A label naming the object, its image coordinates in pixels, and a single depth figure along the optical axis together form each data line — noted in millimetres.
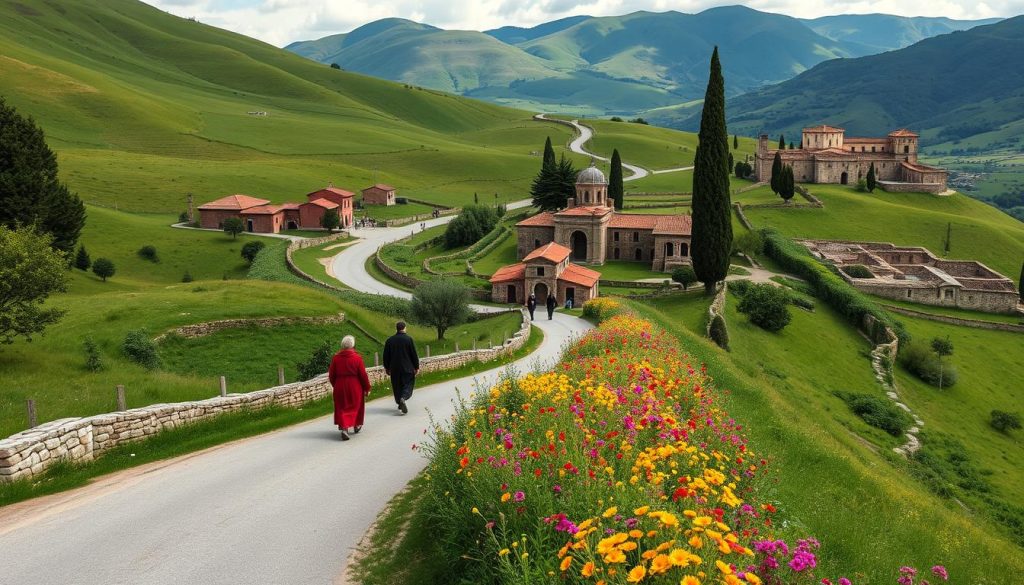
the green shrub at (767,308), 51938
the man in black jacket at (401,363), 17484
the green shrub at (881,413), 40781
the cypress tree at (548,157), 93431
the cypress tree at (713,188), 50938
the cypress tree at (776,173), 95744
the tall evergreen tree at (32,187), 43250
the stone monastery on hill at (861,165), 110125
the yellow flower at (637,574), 5566
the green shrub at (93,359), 23514
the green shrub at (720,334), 43031
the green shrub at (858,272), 71812
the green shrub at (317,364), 29411
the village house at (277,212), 85875
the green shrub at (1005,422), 45594
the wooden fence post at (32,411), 14039
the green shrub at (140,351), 28797
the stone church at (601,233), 72625
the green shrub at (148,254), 69688
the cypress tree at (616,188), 88125
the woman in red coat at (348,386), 15250
